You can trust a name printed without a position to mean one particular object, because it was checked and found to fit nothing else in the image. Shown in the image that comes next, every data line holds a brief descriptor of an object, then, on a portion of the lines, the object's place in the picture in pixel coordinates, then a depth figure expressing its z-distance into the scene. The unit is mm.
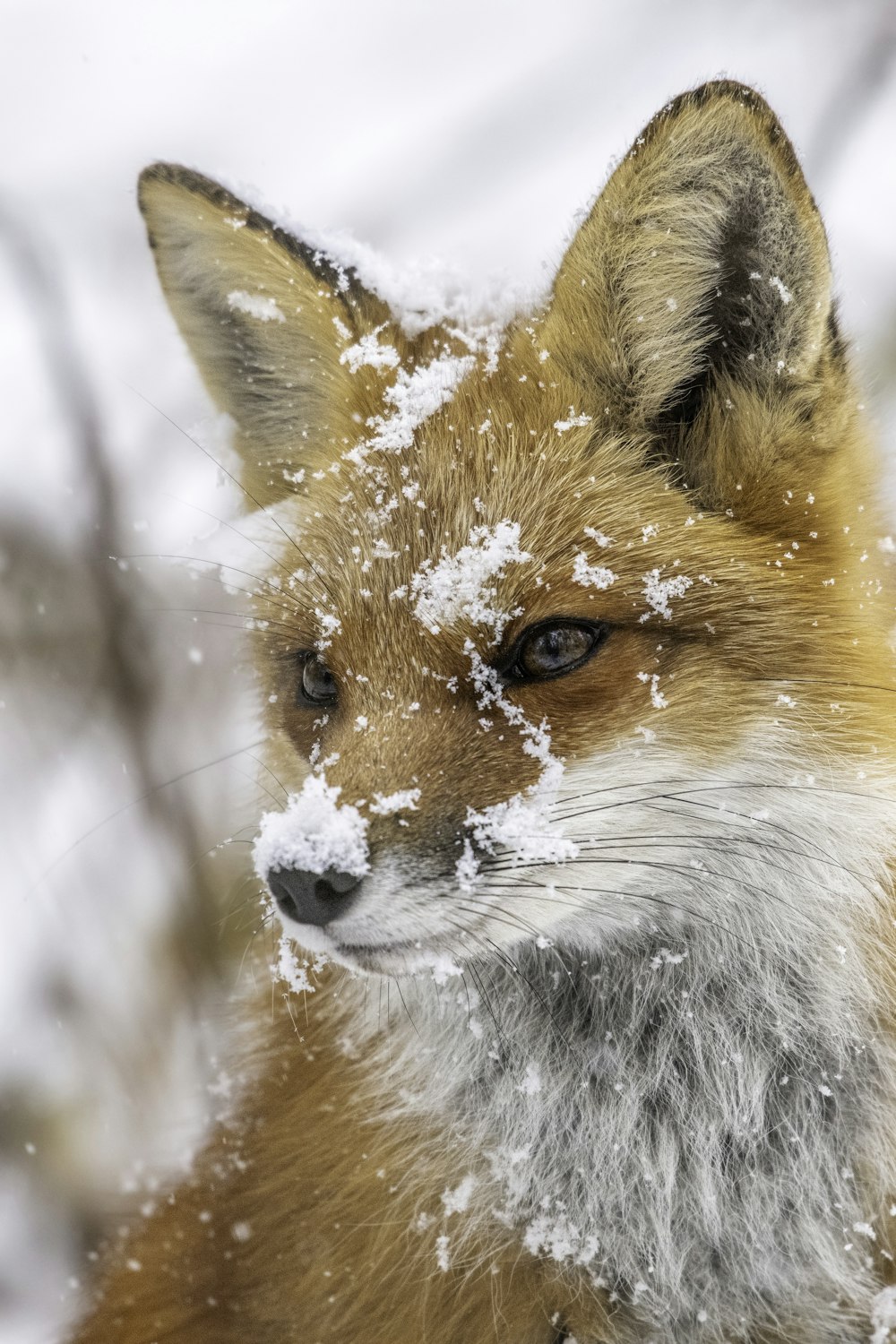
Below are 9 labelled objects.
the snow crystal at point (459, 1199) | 4332
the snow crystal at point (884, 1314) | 4082
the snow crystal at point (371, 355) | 4695
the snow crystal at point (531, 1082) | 4273
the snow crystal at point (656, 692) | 3814
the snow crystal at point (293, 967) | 4289
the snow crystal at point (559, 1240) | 4184
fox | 3758
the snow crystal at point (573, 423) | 4277
